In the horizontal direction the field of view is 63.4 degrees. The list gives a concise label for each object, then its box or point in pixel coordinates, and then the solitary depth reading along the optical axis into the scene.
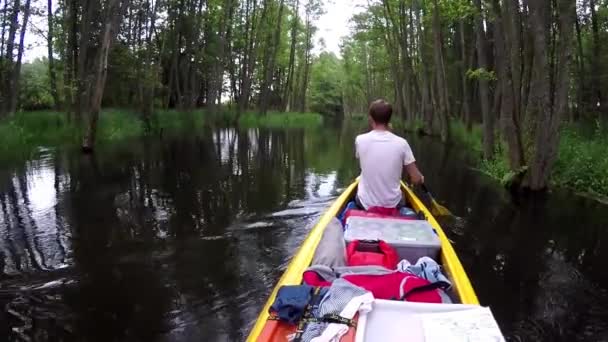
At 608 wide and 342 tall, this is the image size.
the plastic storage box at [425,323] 2.46
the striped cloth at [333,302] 2.50
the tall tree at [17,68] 17.67
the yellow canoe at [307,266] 2.60
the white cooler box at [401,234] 4.02
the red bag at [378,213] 5.09
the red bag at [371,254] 3.65
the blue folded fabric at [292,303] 2.64
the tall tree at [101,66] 15.39
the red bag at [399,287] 3.02
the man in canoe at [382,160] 4.88
